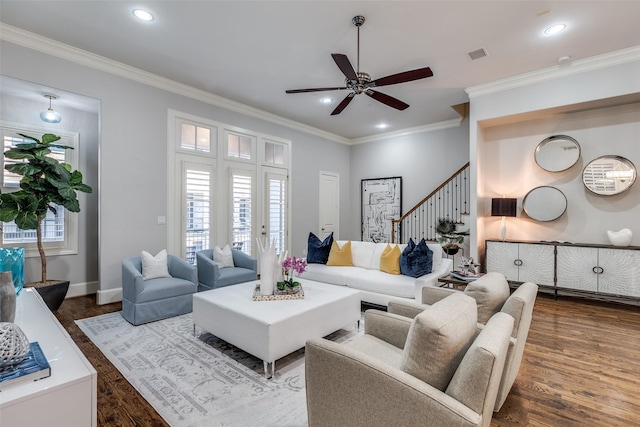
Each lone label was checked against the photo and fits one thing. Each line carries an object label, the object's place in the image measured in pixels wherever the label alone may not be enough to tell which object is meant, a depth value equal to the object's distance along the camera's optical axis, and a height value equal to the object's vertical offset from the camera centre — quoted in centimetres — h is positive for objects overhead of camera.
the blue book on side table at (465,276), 341 -69
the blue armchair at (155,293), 343 -91
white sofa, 365 -79
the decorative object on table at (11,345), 114 -50
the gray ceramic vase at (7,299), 154 -42
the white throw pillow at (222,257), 462 -63
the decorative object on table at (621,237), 411 -30
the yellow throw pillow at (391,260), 404 -60
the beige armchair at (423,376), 112 -67
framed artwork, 726 +22
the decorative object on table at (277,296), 289 -77
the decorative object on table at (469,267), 358 -61
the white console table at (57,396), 103 -63
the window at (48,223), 410 -11
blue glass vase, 207 -33
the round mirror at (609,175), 428 +57
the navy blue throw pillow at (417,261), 381 -57
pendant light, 415 +135
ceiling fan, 292 +138
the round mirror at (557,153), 464 +95
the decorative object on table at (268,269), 297 -53
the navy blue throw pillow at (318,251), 478 -56
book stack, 109 -58
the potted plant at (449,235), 474 -35
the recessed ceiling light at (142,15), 303 +201
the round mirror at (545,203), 474 +18
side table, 339 -75
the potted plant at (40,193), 354 +27
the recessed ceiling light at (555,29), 322 +197
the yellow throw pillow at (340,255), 461 -60
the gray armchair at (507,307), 179 -56
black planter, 364 -93
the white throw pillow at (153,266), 392 -66
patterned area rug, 196 -125
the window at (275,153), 614 +126
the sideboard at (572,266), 397 -72
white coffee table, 238 -88
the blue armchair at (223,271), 416 -80
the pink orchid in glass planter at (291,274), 303 -61
